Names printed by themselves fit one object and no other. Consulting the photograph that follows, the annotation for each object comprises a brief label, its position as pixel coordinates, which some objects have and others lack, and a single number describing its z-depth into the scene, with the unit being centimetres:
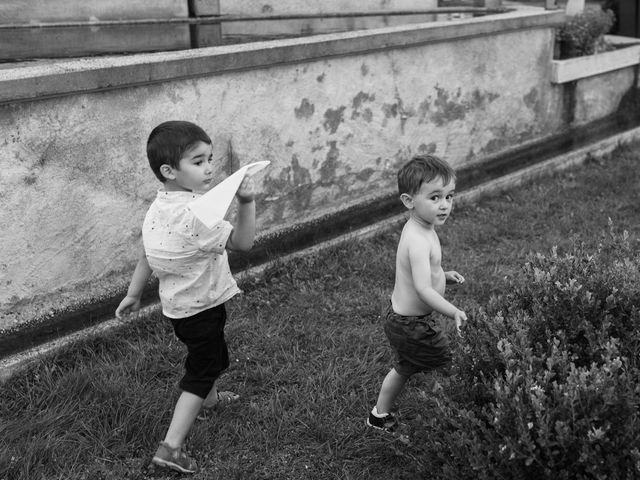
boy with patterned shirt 306
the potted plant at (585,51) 700
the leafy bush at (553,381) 237
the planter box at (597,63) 693
